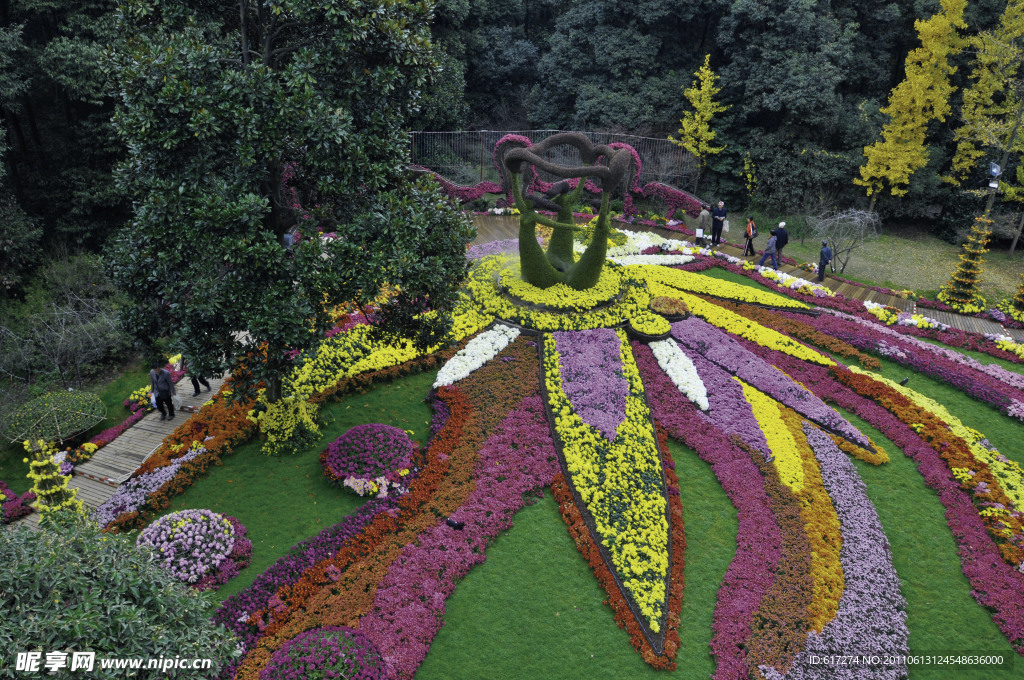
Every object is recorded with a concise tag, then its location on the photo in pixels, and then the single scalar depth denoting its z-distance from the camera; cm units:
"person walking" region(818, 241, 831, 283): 2081
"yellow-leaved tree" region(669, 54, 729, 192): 3142
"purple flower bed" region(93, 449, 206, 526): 1034
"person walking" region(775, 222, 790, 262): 2173
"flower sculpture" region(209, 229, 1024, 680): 870
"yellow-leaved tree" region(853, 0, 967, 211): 2686
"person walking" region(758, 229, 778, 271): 2164
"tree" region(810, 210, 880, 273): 2244
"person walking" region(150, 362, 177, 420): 1256
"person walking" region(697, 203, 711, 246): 2394
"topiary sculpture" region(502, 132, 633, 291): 1552
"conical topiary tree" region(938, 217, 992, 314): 1931
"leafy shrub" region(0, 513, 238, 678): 511
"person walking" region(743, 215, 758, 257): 2280
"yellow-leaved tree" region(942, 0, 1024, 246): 2491
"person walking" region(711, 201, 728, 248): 2367
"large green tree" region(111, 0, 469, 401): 905
